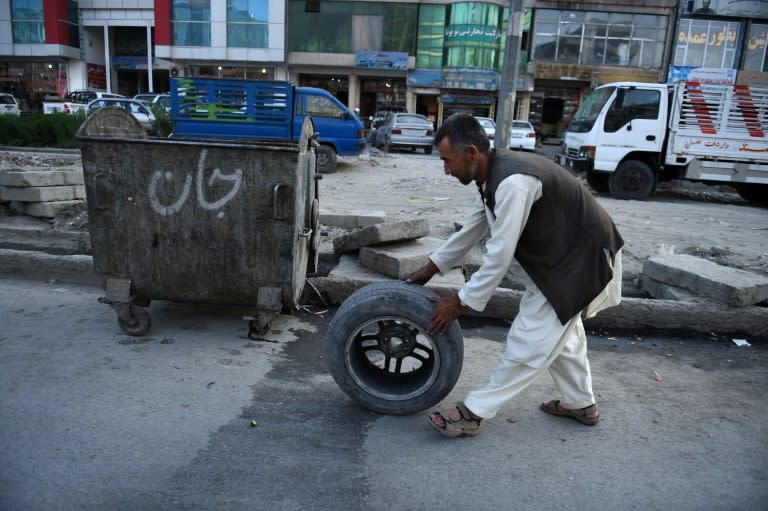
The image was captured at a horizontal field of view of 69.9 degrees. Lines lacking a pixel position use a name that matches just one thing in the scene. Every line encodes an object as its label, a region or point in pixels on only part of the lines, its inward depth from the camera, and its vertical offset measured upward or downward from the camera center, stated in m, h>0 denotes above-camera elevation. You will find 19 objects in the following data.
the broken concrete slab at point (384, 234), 4.58 -0.85
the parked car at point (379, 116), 23.84 +0.77
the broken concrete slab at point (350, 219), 6.43 -1.02
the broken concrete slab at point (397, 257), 4.39 -0.99
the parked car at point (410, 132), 19.06 +0.03
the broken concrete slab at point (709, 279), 4.25 -1.02
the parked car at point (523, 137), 21.97 +0.10
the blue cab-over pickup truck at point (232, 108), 10.03 +0.27
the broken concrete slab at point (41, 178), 6.02 -0.72
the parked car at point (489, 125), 20.23 +0.47
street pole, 7.71 +0.91
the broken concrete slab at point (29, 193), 6.06 -0.89
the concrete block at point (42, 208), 6.14 -1.06
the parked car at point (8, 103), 22.86 +0.29
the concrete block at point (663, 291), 4.51 -1.20
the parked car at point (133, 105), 19.41 +0.40
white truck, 10.56 +0.27
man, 2.46 -0.50
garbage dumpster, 3.48 -0.62
